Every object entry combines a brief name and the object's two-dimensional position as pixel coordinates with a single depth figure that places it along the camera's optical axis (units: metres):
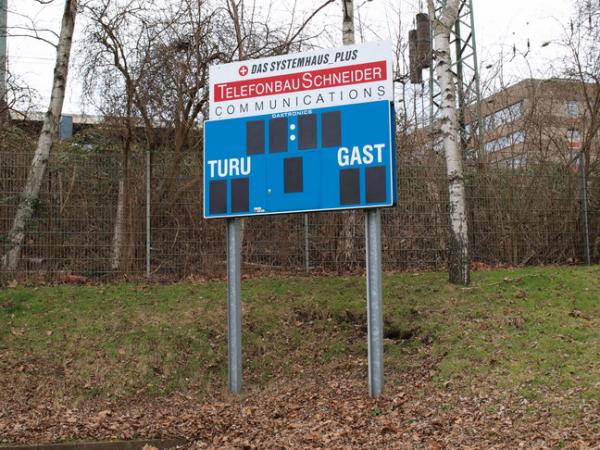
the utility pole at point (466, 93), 19.08
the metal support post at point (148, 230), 13.54
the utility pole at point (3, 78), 15.62
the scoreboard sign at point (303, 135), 8.88
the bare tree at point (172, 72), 16.14
